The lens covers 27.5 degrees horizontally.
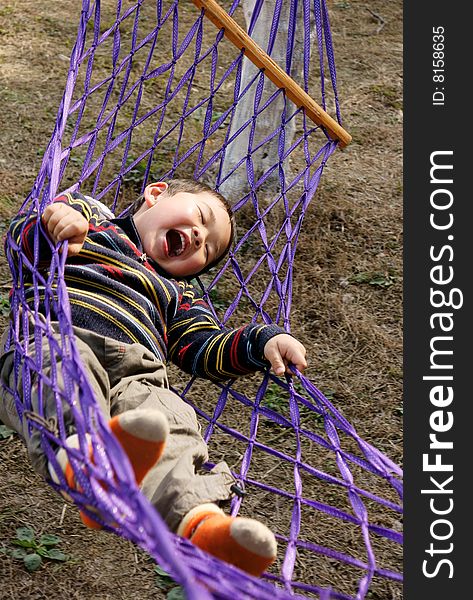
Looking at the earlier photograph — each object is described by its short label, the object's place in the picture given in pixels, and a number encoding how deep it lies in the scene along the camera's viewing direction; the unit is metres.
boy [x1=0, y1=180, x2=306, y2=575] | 1.45
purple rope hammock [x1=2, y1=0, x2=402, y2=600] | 1.28
